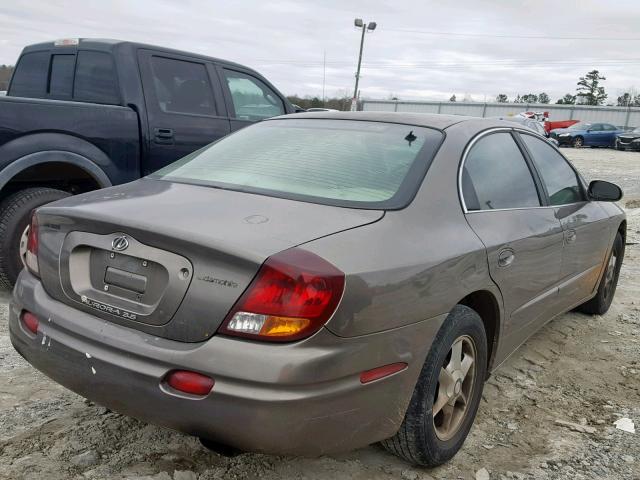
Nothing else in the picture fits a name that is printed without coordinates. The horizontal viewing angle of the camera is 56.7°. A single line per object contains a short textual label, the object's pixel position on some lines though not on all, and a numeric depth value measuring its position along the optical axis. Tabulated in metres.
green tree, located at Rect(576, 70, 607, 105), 82.00
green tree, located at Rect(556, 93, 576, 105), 85.12
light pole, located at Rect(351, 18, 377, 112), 34.97
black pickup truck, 4.20
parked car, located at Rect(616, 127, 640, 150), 29.22
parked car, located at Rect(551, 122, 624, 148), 31.12
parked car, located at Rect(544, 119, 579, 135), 39.56
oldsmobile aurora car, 1.89
